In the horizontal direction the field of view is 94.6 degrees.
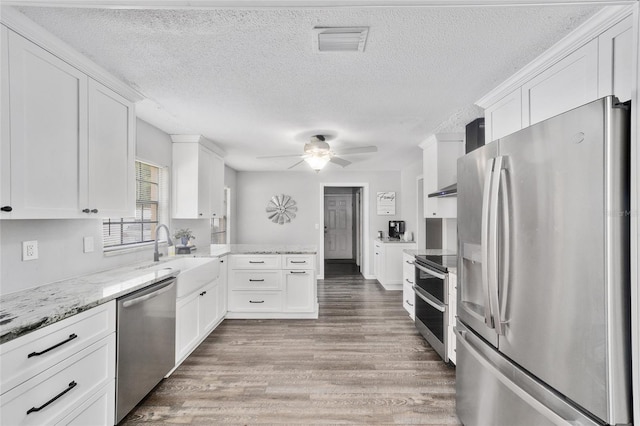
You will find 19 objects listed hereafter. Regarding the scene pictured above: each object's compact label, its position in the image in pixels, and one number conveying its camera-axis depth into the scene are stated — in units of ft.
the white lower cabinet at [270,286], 12.56
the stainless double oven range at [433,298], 8.71
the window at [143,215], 8.82
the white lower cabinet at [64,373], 3.92
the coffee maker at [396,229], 19.38
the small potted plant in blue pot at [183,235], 11.71
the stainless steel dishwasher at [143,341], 5.94
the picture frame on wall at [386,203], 20.58
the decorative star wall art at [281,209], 20.98
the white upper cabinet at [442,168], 11.62
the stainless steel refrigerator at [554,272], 3.20
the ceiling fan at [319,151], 11.24
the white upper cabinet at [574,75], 4.41
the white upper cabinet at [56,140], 4.65
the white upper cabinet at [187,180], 11.87
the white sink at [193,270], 8.66
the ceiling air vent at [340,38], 5.03
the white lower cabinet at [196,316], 8.54
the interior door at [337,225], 28.89
